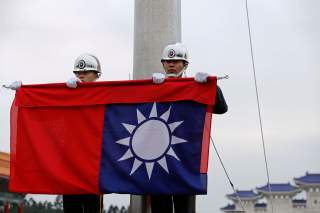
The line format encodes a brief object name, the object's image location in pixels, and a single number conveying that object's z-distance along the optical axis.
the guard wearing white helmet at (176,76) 4.54
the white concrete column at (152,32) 5.91
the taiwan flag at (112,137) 4.57
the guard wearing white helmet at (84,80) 4.96
